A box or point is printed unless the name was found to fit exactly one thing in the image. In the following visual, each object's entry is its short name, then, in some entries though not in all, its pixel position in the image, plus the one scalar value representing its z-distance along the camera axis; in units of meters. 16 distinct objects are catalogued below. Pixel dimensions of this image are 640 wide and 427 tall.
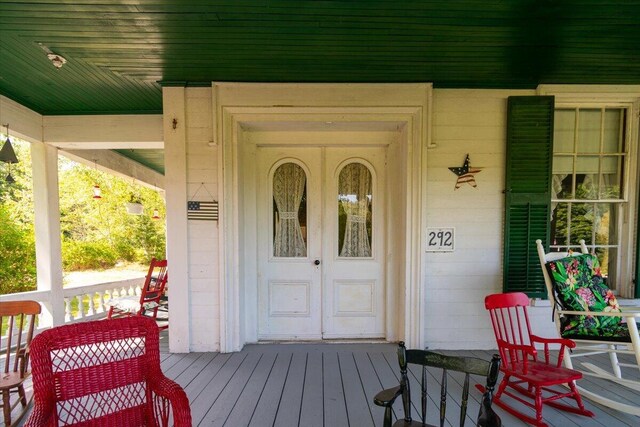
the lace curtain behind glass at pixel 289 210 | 3.13
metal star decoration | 2.78
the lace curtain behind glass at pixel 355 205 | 3.12
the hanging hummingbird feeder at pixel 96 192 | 5.16
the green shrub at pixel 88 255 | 11.04
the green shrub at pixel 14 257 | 7.30
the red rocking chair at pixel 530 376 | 1.71
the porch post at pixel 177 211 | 2.72
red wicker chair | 1.22
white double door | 3.09
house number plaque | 2.80
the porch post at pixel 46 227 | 3.41
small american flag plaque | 2.75
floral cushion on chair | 2.08
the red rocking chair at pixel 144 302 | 3.76
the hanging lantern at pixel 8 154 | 2.87
